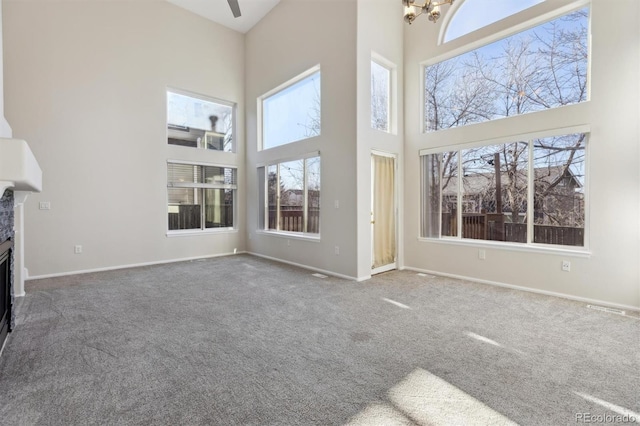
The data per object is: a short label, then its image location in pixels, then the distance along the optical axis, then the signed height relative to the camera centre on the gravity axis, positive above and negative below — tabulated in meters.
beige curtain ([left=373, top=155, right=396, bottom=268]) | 5.22 -0.09
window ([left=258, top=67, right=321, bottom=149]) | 5.64 +1.96
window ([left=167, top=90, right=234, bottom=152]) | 6.29 +1.89
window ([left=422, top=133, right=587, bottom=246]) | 3.92 +0.21
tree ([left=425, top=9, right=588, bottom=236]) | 3.92 +1.54
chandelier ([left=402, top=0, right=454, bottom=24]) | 3.23 +2.14
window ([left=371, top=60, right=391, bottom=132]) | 5.17 +1.95
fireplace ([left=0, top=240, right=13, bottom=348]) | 2.40 -0.70
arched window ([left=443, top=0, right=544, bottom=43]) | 4.34 +2.94
